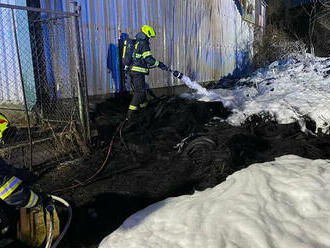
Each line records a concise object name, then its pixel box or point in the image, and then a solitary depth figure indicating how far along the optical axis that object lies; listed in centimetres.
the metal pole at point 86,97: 504
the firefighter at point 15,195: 246
